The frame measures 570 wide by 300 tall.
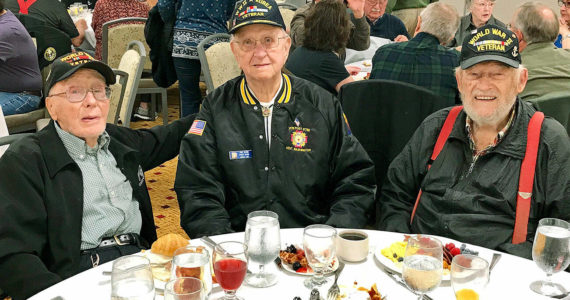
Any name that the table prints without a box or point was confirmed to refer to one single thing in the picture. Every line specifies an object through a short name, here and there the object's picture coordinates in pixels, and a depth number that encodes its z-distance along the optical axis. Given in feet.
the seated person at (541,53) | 11.15
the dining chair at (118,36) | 16.24
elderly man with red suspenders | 6.43
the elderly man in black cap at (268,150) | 7.25
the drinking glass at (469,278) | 4.17
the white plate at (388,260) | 4.93
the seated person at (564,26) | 16.05
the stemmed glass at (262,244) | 4.70
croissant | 5.00
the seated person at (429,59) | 11.07
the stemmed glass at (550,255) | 4.68
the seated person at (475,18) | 18.20
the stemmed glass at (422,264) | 4.29
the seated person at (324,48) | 11.77
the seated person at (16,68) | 13.06
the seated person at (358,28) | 15.93
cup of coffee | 5.13
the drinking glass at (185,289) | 3.80
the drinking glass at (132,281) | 3.93
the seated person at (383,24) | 18.24
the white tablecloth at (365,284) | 4.63
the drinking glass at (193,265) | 4.19
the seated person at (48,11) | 17.37
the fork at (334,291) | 4.59
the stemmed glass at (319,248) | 4.66
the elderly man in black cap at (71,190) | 5.83
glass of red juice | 4.30
